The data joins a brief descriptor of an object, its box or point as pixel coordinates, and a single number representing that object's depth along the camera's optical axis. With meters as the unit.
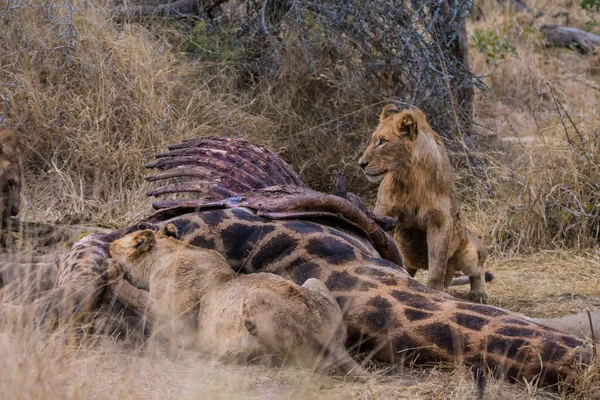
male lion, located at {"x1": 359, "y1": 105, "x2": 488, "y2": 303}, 12.59
